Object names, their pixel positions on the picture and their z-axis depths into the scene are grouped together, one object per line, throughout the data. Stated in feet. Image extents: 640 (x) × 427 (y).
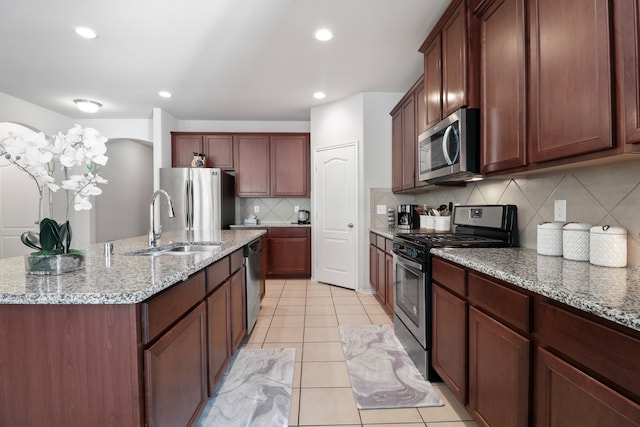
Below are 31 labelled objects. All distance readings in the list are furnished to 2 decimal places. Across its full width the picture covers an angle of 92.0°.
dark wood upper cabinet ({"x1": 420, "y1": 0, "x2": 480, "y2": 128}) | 6.31
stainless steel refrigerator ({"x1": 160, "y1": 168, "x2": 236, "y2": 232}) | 14.34
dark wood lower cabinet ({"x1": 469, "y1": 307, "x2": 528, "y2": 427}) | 3.63
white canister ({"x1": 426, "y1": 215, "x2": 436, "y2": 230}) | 10.08
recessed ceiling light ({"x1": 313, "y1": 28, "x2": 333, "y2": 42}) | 8.55
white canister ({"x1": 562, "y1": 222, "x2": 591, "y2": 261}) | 4.57
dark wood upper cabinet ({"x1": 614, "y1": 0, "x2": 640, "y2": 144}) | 3.27
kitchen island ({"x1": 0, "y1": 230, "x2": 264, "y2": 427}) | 3.15
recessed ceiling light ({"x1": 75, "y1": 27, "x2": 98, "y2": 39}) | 8.45
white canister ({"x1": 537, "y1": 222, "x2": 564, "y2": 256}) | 5.06
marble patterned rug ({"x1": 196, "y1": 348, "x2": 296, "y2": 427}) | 5.35
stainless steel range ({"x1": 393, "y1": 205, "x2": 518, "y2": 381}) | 6.40
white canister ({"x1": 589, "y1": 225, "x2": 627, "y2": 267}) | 4.05
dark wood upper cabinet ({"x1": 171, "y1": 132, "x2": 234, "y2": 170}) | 16.24
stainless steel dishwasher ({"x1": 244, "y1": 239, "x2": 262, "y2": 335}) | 8.29
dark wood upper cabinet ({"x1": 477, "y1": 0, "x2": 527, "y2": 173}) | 4.98
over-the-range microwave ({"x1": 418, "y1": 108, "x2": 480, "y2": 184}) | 6.29
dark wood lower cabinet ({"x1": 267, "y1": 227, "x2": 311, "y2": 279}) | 15.61
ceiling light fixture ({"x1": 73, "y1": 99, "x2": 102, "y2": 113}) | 13.46
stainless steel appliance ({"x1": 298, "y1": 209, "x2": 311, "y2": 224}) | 16.58
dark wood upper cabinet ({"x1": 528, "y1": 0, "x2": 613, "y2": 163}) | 3.60
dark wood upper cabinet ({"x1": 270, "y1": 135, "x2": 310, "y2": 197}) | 16.44
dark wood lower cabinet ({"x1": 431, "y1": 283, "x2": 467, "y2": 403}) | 5.03
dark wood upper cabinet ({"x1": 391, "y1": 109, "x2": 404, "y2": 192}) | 11.86
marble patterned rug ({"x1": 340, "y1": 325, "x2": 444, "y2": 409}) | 5.87
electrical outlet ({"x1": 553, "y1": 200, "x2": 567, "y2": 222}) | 5.38
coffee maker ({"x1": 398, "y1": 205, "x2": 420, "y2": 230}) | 11.47
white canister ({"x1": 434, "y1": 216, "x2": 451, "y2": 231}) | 9.55
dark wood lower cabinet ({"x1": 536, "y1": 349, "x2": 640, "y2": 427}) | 2.51
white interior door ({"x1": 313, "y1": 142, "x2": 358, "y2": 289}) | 13.48
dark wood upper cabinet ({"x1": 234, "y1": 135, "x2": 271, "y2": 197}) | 16.44
